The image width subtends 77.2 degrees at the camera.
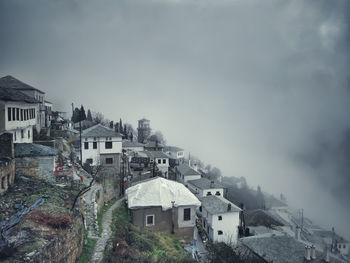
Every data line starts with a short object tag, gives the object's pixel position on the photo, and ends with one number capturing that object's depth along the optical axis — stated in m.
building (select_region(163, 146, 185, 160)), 60.62
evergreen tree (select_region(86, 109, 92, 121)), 74.18
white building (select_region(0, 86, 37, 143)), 18.05
